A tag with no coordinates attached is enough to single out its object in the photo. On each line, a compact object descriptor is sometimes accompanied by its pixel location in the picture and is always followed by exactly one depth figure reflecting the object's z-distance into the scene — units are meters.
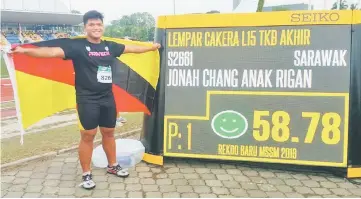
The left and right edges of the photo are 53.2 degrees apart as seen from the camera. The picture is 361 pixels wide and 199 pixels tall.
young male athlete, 3.78
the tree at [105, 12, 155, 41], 73.81
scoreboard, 4.13
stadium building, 55.86
